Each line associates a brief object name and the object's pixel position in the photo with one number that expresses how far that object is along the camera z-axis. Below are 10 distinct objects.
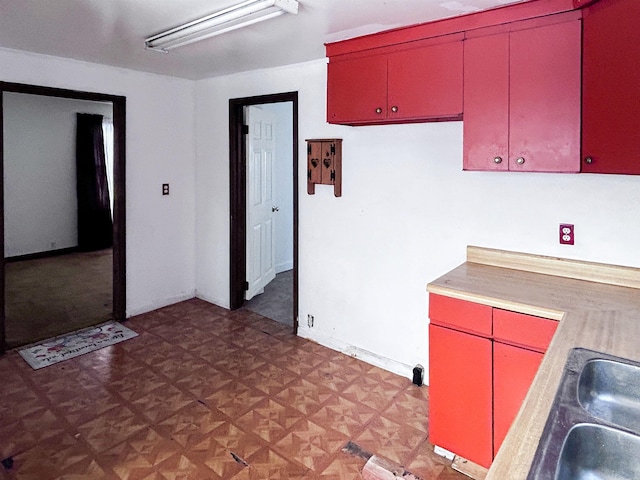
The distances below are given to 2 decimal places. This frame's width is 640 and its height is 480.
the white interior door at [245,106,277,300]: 4.61
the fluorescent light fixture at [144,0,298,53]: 2.25
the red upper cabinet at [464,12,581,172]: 2.08
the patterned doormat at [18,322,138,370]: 3.49
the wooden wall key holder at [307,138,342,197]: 3.46
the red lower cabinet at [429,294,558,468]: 1.99
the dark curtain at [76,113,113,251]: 7.43
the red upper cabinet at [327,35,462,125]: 2.47
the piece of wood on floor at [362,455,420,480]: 1.10
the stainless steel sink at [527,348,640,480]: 0.97
